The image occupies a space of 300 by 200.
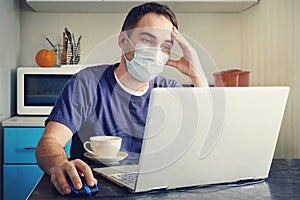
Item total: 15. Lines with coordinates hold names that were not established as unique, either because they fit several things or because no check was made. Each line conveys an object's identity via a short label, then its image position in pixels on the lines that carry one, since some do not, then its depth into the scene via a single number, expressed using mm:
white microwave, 2795
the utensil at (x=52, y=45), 3107
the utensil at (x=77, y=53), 3034
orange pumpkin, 2943
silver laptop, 939
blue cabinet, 2605
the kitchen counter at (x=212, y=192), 983
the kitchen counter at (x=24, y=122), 2596
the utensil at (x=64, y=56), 2992
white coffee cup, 1296
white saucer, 1295
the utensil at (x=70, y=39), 3008
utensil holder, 3008
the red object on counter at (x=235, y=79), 2721
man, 1505
